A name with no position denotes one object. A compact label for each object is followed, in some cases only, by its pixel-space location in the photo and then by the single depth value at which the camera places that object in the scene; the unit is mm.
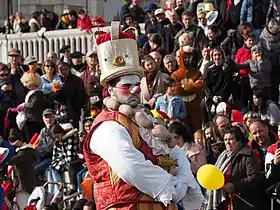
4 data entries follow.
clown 12734
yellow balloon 17031
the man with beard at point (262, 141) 20562
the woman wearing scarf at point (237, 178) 19594
